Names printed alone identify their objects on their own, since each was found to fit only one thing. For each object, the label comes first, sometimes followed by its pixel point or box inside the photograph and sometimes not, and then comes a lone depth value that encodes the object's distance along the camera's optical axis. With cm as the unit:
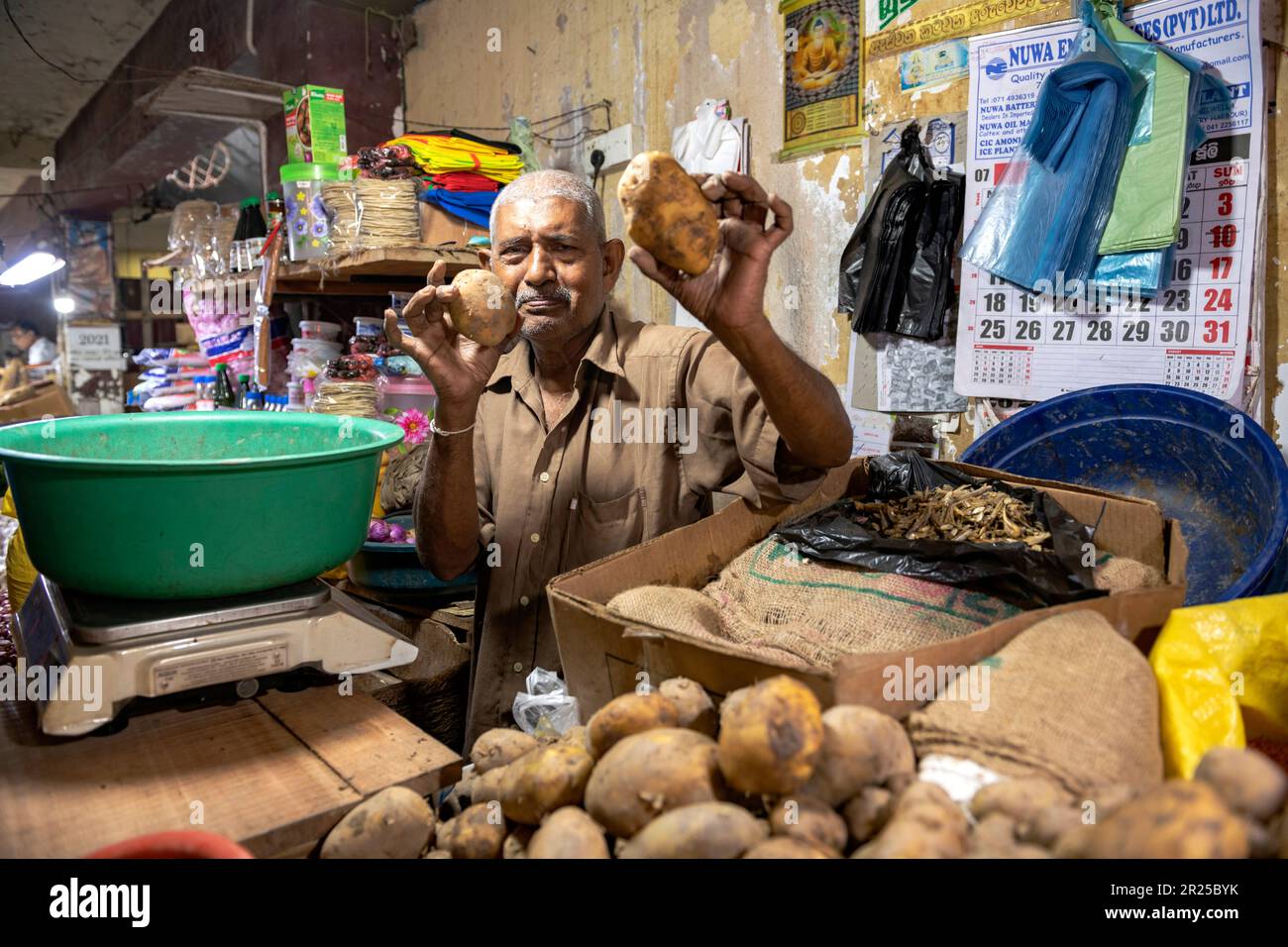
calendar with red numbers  204
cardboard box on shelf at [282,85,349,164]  396
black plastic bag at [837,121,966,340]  264
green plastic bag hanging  205
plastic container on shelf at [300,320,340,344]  428
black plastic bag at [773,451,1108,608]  140
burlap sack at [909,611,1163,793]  98
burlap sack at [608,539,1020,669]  139
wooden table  112
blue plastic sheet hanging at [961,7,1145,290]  215
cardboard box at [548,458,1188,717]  111
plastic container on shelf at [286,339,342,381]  423
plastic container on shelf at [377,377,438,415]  397
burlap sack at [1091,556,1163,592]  148
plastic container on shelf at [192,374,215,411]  522
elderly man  219
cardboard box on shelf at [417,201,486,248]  384
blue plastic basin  173
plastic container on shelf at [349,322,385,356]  407
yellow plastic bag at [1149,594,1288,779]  110
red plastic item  88
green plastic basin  123
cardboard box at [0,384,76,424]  427
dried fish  166
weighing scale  127
